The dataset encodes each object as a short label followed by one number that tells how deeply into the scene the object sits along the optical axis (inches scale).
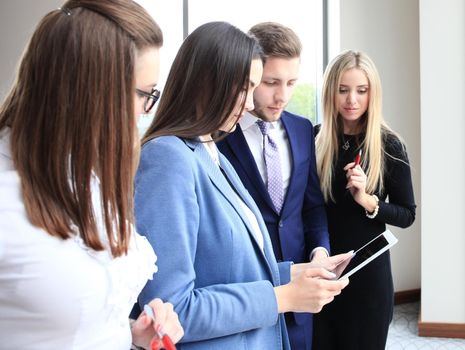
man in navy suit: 66.3
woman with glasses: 28.2
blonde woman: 78.2
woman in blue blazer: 39.7
